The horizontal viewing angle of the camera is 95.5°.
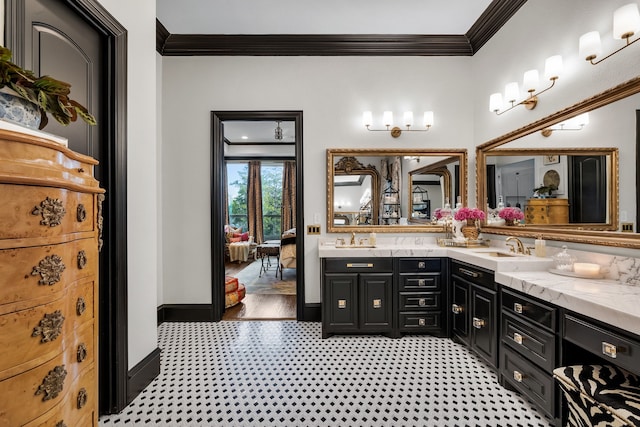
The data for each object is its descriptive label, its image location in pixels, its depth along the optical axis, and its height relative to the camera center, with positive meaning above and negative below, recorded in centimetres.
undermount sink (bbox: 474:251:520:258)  257 -37
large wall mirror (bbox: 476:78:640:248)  177 +31
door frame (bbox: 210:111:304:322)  333 +14
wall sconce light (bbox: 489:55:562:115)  220 +108
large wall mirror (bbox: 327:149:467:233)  336 +32
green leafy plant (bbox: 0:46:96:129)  97 +46
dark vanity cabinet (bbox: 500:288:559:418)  167 -85
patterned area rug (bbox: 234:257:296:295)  468 -121
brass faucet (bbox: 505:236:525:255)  255 -29
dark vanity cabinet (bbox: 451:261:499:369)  222 -81
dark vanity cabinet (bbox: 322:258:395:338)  288 -79
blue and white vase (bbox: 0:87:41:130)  97 +37
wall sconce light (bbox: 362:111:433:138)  325 +107
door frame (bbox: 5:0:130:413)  180 -11
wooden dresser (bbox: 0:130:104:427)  86 -22
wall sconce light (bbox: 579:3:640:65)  165 +109
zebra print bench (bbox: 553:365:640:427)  122 -82
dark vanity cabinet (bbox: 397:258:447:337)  288 -83
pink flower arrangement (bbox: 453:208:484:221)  304 +0
